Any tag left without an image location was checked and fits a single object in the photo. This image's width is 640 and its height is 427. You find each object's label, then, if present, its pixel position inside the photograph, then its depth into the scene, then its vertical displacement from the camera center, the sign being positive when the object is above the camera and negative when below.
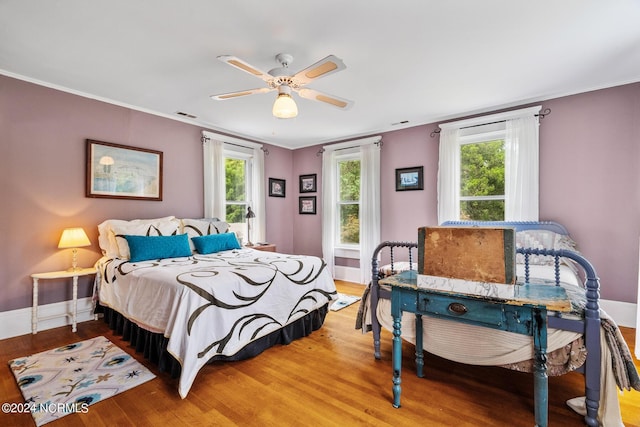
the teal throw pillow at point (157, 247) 3.02 -0.39
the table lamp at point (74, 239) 2.96 -0.29
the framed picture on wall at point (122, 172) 3.39 +0.46
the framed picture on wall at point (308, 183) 5.68 +0.50
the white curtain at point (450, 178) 4.03 +0.42
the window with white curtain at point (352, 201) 4.84 +0.15
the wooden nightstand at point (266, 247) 4.59 -0.59
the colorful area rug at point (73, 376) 1.85 -1.19
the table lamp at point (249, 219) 4.84 -0.16
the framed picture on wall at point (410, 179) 4.41 +0.46
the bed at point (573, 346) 1.54 -0.80
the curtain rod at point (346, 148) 4.79 +1.07
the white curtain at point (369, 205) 4.81 +0.07
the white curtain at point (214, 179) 4.40 +0.46
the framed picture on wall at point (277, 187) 5.54 +0.42
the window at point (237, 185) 4.86 +0.40
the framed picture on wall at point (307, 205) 5.70 +0.08
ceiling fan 2.04 +0.99
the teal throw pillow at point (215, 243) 3.57 -0.41
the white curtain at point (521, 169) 3.46 +0.47
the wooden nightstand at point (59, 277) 2.85 -0.72
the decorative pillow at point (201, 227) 3.73 -0.22
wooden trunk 1.49 -0.23
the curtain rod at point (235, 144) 4.40 +1.06
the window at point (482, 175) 3.81 +0.44
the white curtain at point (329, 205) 5.35 +0.07
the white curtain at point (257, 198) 5.14 +0.20
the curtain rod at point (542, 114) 3.44 +1.09
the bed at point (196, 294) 2.06 -0.69
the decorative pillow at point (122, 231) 3.15 -0.23
